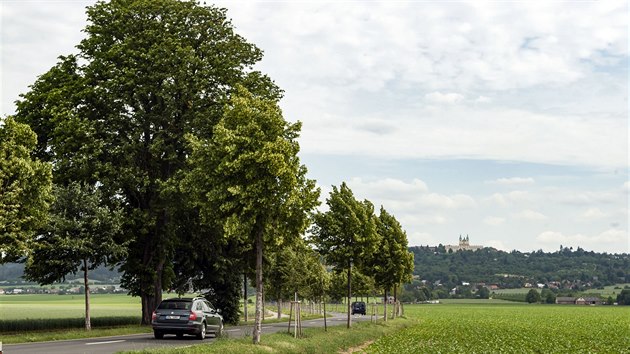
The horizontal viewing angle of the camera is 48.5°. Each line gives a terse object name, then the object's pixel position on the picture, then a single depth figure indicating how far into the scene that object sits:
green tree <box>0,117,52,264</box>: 29.33
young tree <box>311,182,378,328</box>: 42.00
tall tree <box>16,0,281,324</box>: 39.69
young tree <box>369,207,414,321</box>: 59.84
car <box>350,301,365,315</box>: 99.00
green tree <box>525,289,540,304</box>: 196.12
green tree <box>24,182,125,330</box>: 35.12
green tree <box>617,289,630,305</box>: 187.75
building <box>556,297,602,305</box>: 197.99
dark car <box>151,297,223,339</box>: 31.55
